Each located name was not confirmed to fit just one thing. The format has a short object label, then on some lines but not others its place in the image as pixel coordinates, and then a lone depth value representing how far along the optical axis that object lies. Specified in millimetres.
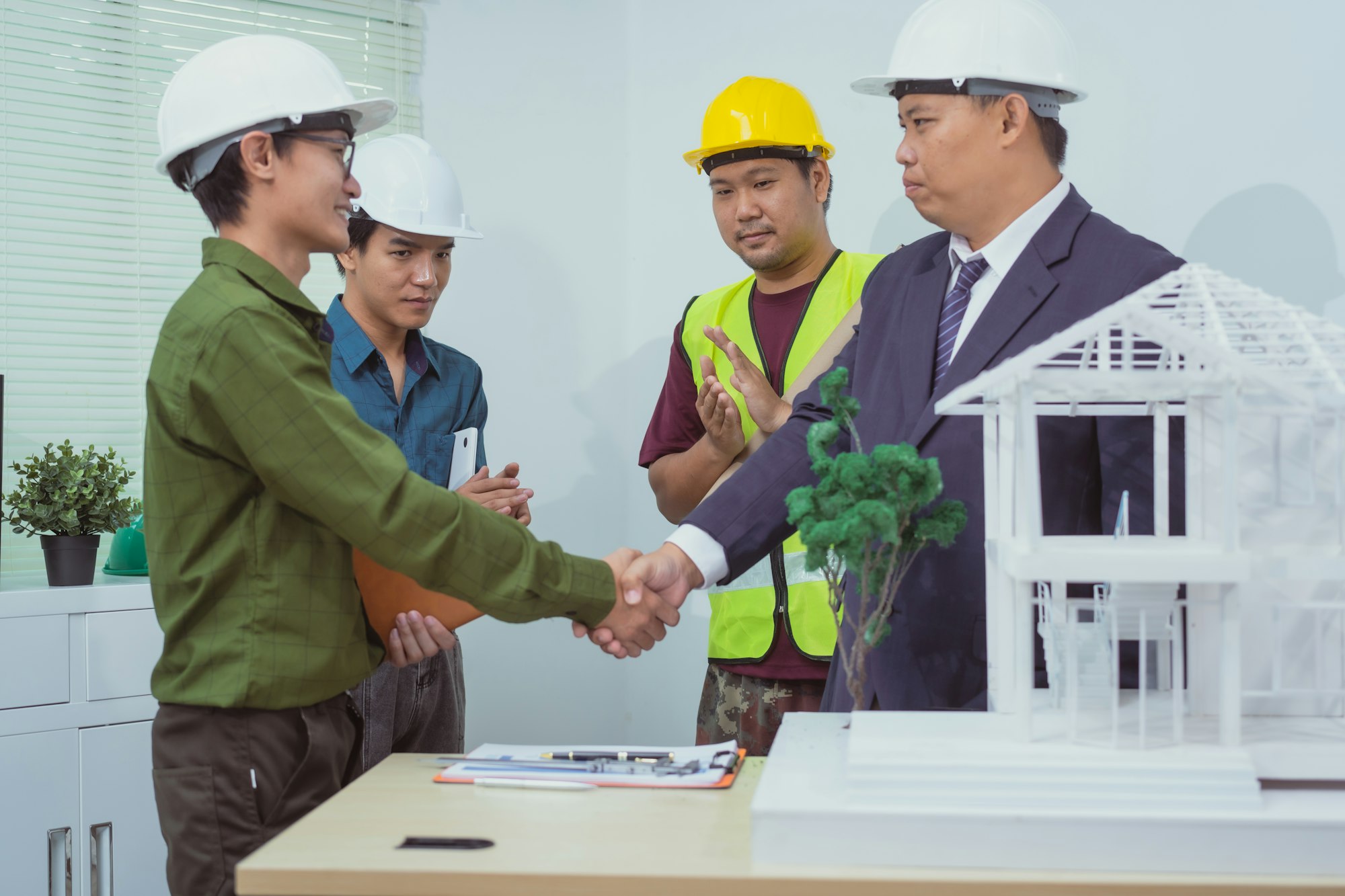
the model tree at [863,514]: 1350
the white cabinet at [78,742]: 2736
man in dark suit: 1646
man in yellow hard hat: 2604
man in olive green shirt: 1498
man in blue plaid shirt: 2455
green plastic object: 3135
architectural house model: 1141
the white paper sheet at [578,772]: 1442
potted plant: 2881
